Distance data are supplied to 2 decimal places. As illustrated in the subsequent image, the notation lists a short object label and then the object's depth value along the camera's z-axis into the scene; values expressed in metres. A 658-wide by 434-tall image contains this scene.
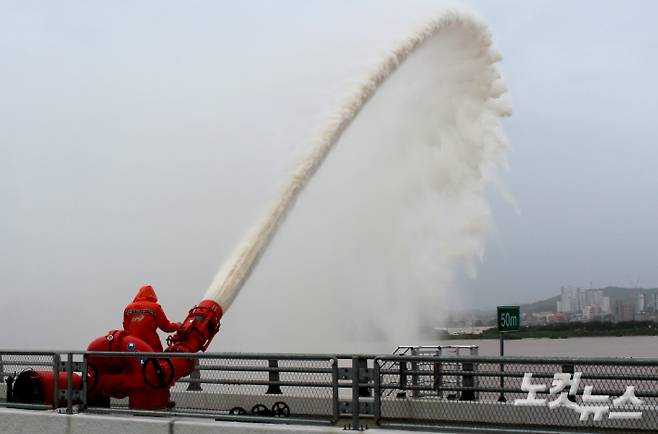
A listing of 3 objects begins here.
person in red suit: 11.66
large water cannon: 10.47
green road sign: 16.97
